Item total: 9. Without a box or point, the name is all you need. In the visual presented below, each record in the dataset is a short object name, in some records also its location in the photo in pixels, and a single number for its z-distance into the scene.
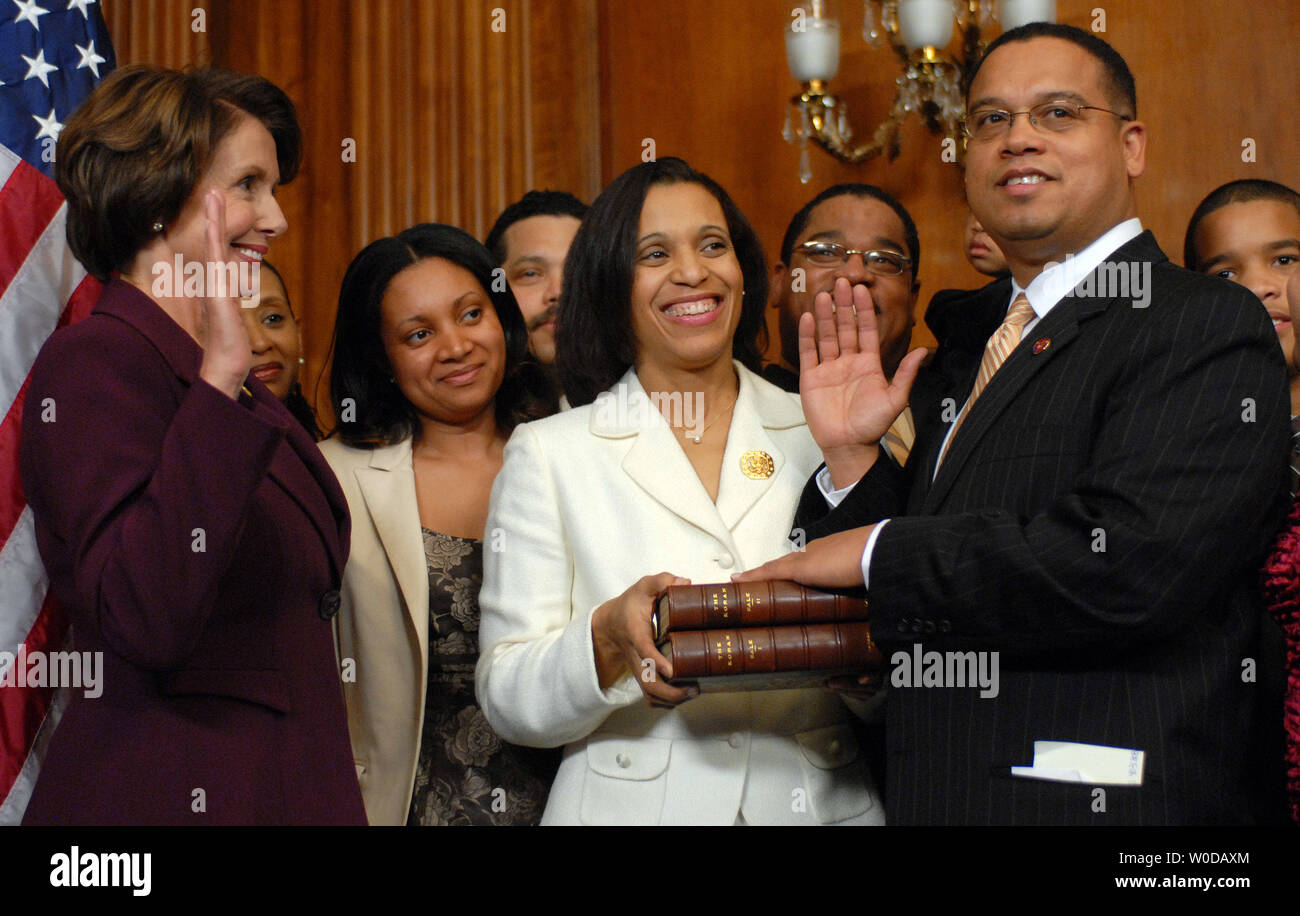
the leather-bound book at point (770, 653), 2.10
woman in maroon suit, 1.88
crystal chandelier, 4.20
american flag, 2.51
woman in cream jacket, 2.91
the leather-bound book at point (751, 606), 2.12
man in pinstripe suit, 1.89
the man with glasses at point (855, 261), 3.53
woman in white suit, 2.39
